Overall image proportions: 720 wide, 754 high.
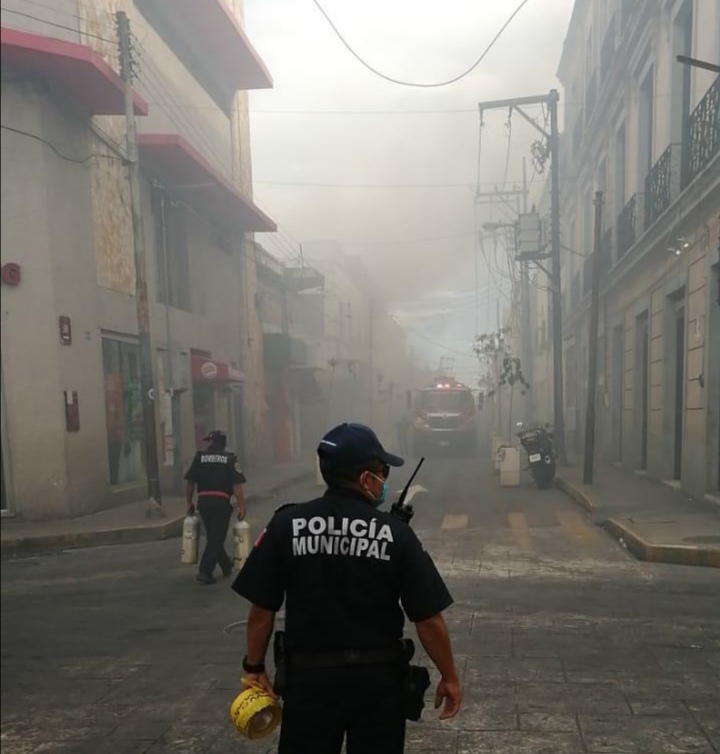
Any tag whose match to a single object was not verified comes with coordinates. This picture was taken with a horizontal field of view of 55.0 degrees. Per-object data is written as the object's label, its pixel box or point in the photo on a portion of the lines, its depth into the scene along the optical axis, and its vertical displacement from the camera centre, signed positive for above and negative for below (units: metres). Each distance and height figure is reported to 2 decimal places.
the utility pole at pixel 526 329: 23.26 +0.64
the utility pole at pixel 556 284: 17.25 +1.60
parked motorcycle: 13.73 -2.17
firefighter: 5.79 -1.34
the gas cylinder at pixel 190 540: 6.42 -1.73
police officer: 2.05 -0.75
